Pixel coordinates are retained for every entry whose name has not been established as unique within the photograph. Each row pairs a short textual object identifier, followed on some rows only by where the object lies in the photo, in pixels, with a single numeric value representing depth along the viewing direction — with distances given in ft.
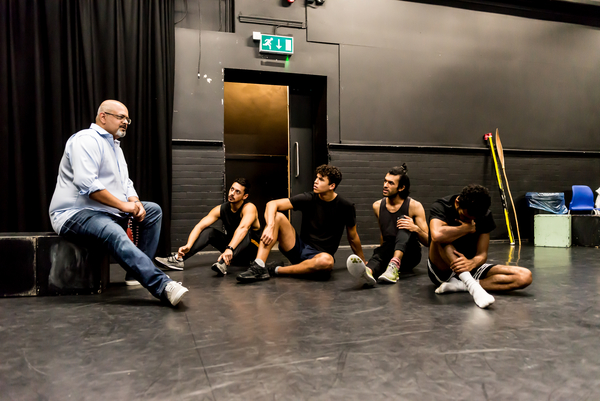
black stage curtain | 12.97
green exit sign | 16.37
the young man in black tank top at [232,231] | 11.48
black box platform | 8.12
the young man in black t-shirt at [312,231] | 9.85
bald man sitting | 7.42
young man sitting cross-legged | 7.52
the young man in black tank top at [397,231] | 9.70
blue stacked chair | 18.51
